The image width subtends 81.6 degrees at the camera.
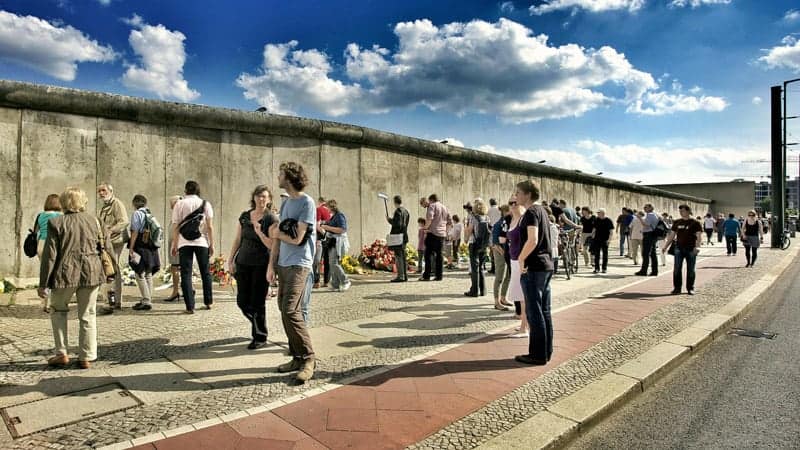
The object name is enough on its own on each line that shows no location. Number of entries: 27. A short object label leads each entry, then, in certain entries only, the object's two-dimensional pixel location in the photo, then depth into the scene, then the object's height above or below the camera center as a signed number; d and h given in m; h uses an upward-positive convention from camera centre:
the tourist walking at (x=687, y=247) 8.55 -0.29
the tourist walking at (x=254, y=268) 4.79 -0.37
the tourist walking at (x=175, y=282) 7.11 -0.76
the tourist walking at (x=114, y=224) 6.21 +0.12
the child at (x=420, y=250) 11.18 -0.43
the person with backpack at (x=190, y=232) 6.17 +0.01
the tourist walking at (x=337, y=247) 8.47 -0.27
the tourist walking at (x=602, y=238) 11.80 -0.16
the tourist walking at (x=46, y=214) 5.60 +0.23
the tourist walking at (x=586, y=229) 13.14 +0.08
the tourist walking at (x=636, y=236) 13.45 -0.13
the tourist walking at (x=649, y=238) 10.95 -0.15
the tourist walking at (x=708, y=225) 24.27 +0.32
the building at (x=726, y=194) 47.76 +4.02
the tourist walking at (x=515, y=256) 4.99 -0.26
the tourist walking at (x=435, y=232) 9.31 +0.00
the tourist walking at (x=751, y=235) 13.54 -0.11
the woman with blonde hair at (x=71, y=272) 4.12 -0.35
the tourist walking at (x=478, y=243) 7.91 -0.19
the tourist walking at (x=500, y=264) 6.92 -0.48
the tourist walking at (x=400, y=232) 9.51 -0.01
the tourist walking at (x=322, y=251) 8.80 -0.36
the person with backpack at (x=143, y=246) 6.39 -0.18
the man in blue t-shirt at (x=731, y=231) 17.02 +0.02
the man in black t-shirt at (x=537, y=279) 4.40 -0.45
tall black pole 22.73 +3.42
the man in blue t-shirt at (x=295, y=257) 3.90 -0.21
